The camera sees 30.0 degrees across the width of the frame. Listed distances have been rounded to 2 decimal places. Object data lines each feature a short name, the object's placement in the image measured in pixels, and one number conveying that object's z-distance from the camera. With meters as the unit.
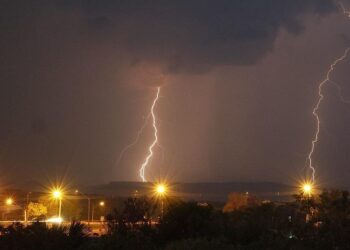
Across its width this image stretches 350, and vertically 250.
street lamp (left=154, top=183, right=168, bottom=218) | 52.48
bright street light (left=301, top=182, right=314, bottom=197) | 44.89
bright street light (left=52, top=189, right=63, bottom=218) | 59.39
